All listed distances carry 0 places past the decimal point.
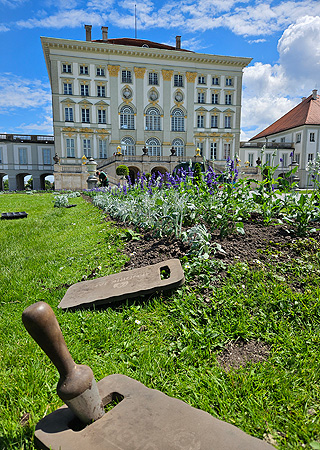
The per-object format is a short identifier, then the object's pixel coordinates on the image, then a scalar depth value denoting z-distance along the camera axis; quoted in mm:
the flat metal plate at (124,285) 2670
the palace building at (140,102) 37812
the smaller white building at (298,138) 43188
